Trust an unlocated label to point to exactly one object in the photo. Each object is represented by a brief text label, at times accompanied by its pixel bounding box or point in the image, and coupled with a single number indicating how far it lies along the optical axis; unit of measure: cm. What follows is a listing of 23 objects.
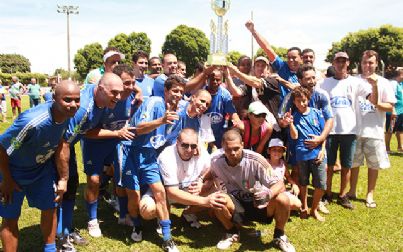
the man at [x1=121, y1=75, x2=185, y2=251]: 442
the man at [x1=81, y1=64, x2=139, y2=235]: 433
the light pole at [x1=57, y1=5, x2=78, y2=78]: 3903
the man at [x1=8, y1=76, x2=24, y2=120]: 1744
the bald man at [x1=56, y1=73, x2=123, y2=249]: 388
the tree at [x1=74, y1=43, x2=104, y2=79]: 5719
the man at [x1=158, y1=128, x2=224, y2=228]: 417
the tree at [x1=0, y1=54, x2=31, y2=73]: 11275
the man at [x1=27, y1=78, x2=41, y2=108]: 1821
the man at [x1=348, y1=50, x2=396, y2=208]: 597
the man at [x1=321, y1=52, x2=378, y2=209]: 578
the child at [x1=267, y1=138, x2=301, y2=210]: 528
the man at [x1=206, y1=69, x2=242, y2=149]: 538
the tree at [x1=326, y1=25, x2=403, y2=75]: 4459
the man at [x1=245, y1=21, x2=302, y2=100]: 580
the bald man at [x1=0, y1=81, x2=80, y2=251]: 309
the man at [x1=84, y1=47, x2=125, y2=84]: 549
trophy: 506
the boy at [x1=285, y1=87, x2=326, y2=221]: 517
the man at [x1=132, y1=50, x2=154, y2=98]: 611
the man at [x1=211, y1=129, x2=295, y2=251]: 429
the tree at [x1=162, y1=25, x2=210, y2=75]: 5884
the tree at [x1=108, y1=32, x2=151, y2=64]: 5681
